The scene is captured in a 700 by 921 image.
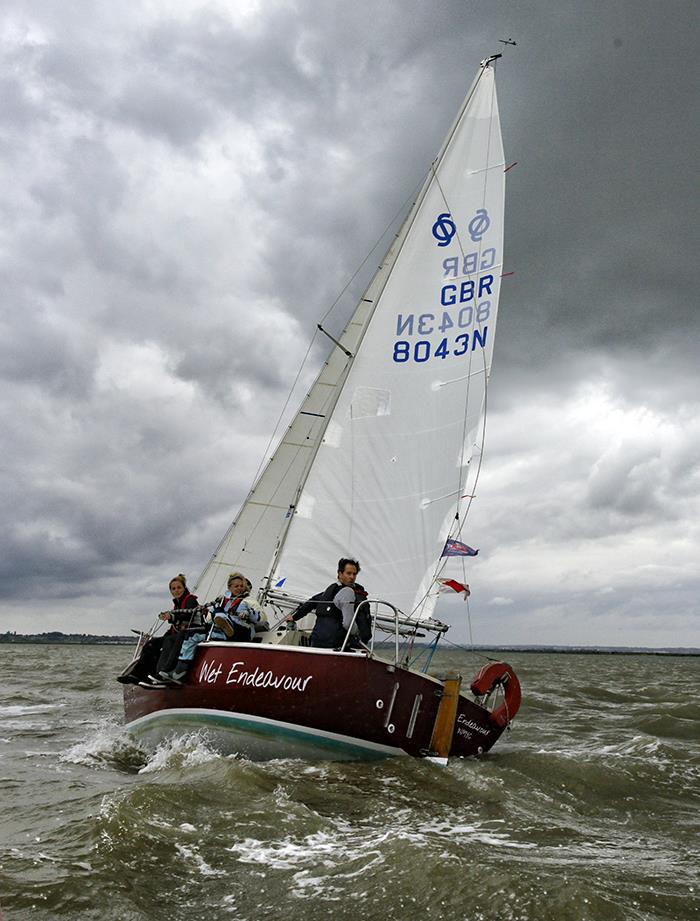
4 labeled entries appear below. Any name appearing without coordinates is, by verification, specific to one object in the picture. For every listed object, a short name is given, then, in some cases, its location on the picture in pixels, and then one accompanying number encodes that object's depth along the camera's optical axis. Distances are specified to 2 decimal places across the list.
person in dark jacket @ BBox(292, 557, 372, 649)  7.45
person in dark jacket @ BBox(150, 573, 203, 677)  7.84
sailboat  7.41
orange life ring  8.50
